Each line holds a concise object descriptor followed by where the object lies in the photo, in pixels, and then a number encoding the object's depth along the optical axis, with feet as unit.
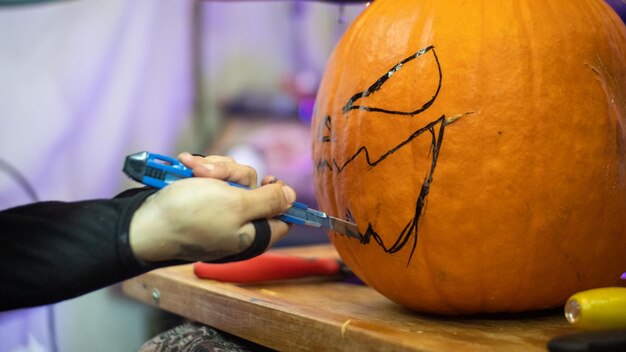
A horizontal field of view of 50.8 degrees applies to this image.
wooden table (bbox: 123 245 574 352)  2.02
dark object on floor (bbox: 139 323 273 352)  2.72
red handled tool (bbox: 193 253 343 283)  3.14
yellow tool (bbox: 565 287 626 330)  1.87
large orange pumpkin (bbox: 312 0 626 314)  2.21
